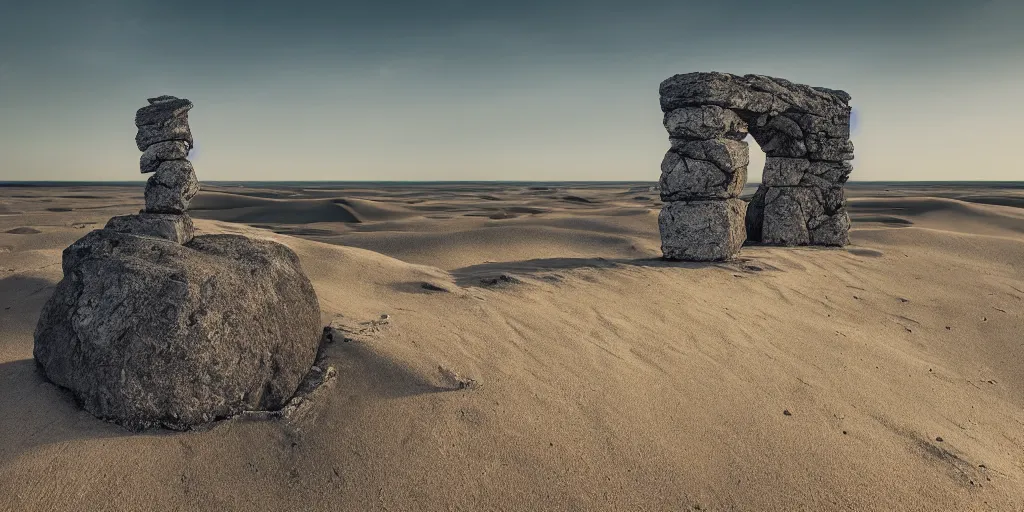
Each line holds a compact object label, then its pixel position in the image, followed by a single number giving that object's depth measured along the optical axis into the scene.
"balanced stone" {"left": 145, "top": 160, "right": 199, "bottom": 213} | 8.55
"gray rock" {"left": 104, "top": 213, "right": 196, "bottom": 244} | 8.06
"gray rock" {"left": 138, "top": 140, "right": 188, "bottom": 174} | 8.60
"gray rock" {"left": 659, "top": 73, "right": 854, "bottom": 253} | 10.18
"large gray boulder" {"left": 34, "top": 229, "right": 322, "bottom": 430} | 3.86
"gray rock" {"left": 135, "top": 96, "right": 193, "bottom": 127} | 8.57
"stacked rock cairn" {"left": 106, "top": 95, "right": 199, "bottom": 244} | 8.56
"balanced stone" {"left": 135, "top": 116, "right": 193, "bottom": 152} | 8.58
